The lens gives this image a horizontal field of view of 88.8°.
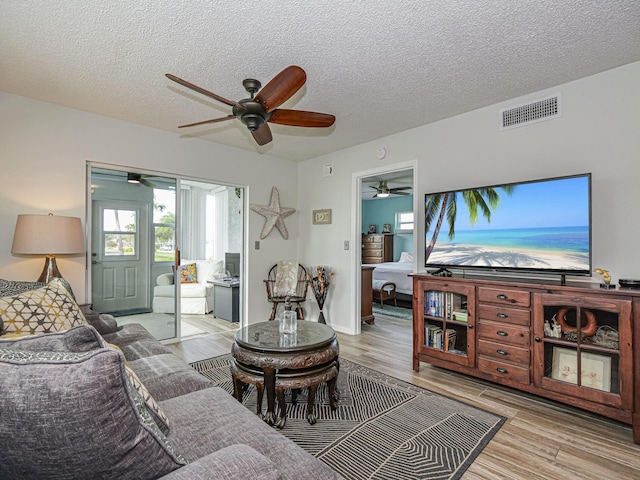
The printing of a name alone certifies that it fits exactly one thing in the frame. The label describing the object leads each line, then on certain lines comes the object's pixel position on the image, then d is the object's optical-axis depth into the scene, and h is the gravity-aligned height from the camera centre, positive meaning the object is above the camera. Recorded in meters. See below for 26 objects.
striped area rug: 1.82 -1.25
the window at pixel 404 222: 8.84 +0.50
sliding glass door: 3.60 -0.15
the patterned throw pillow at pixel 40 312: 1.73 -0.41
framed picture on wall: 4.86 +0.36
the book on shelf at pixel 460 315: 2.86 -0.67
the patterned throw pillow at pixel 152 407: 0.96 -0.51
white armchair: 5.49 -0.82
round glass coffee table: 2.11 -0.84
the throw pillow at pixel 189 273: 5.72 -0.58
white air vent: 2.79 +1.14
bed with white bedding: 6.07 -0.69
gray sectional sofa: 0.64 -0.38
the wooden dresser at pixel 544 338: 2.10 -0.74
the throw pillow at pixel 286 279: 4.84 -0.59
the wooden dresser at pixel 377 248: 8.99 -0.22
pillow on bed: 8.26 -0.45
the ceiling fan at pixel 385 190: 7.20 +1.21
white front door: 3.58 -0.19
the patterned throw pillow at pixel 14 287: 2.07 -0.32
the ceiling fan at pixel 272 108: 1.96 +0.93
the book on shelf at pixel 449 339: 2.97 -0.90
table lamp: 2.68 +0.02
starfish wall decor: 4.87 +0.41
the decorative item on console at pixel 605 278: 2.26 -0.26
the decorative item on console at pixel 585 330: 2.19 -0.63
